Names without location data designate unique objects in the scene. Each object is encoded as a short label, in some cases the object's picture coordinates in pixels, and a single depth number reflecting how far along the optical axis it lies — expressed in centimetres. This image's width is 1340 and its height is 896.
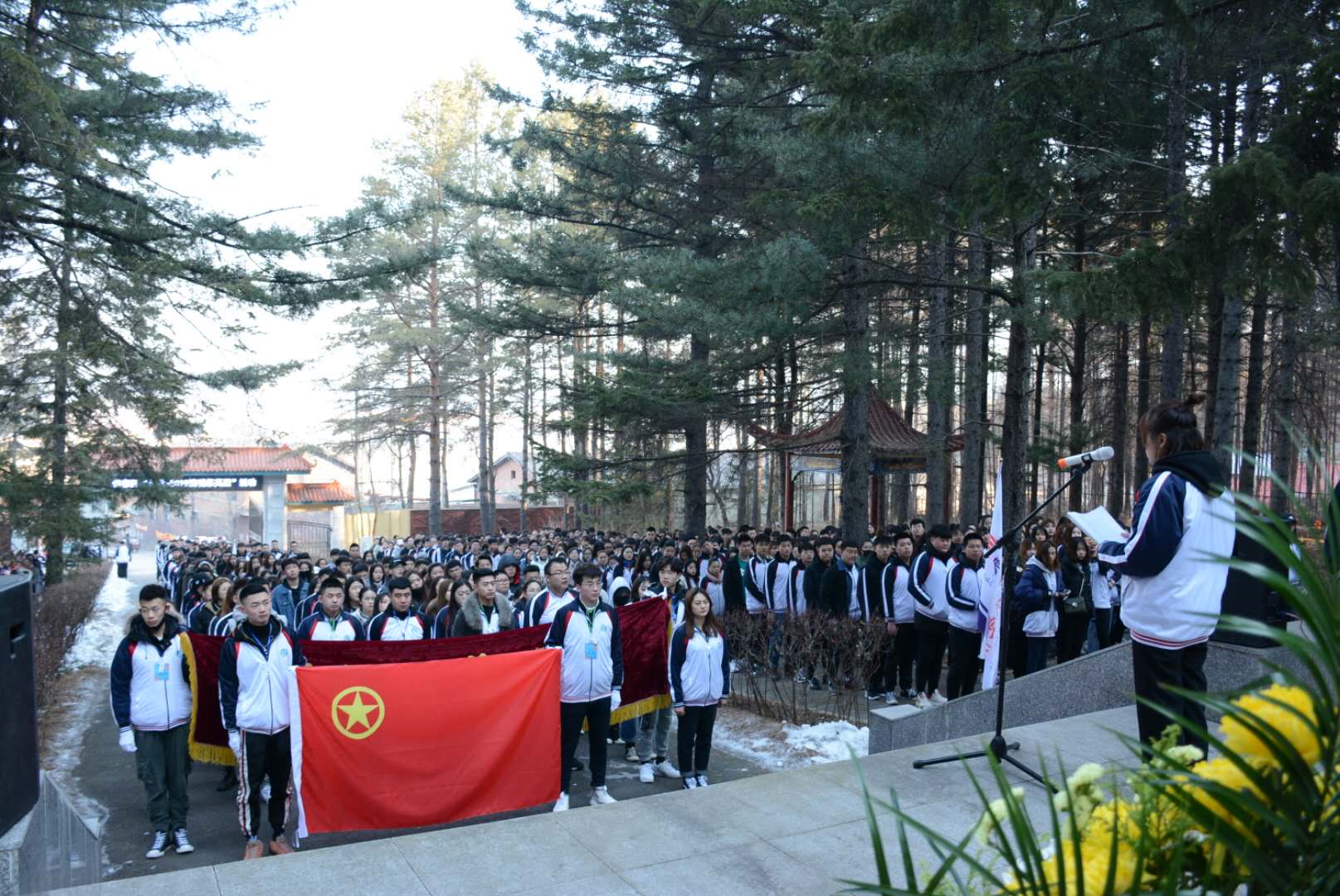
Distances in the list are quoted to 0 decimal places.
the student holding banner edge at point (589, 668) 805
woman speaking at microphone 458
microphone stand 550
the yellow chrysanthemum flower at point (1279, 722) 128
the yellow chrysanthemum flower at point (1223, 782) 132
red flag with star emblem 716
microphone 511
